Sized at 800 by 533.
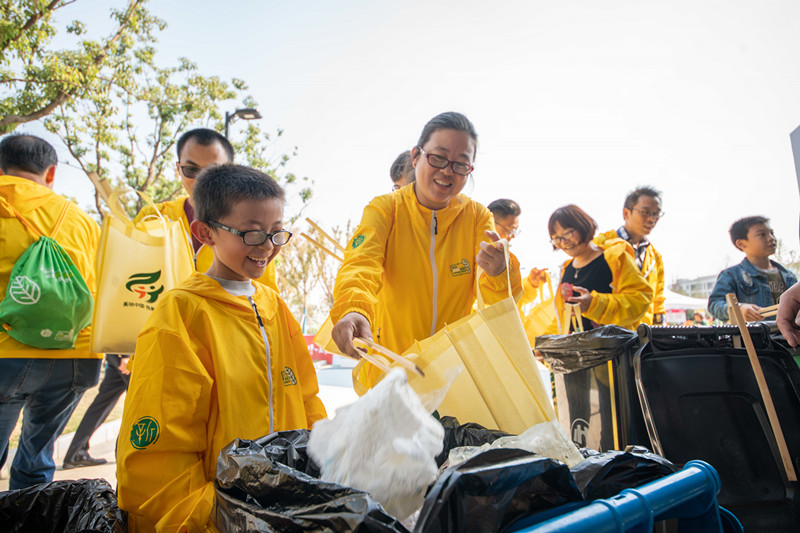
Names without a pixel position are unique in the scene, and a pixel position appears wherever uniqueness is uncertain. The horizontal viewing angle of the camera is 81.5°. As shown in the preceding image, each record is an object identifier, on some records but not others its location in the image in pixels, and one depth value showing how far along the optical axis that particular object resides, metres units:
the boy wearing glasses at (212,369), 1.18
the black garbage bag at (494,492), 0.64
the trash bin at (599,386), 2.20
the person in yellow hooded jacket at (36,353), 2.34
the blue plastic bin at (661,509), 0.67
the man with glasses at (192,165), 2.55
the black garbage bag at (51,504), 1.17
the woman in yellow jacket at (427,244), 2.07
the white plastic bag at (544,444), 0.93
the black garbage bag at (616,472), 0.84
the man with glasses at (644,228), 4.24
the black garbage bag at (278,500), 0.66
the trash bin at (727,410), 1.80
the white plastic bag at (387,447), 0.81
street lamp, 10.84
